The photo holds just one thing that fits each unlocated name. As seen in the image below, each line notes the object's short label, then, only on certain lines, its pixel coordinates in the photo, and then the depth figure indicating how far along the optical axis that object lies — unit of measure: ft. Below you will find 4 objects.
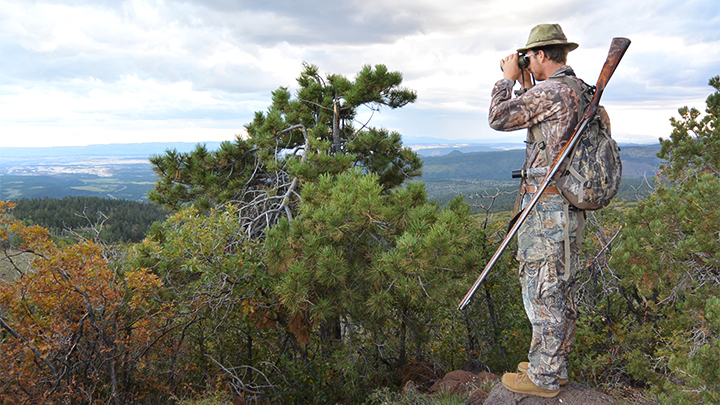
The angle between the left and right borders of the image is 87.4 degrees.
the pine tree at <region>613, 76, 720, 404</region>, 11.99
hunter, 9.07
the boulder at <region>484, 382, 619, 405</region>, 10.03
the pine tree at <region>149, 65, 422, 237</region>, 25.23
